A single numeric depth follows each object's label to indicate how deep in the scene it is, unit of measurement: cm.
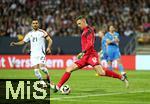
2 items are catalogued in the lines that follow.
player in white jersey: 2005
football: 1744
